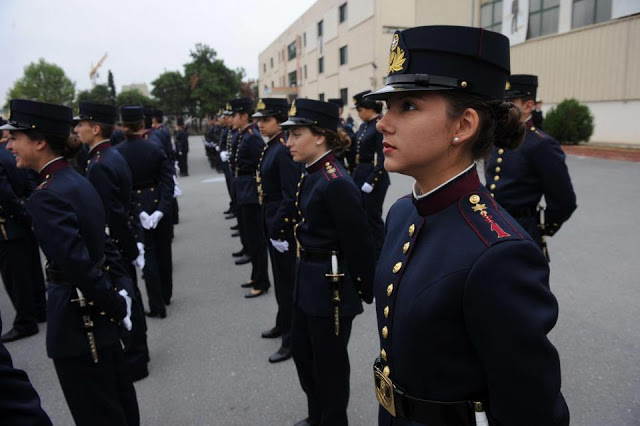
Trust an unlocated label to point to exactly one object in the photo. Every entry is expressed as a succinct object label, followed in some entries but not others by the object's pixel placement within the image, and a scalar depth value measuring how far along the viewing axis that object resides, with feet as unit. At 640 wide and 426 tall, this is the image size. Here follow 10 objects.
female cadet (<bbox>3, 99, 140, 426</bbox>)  8.05
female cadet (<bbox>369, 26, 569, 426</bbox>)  3.92
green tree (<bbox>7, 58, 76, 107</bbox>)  267.18
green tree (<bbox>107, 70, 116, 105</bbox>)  143.64
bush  58.39
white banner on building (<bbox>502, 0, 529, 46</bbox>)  74.02
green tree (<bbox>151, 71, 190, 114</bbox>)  193.02
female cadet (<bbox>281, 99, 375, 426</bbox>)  9.09
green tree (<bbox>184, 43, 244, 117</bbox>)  185.57
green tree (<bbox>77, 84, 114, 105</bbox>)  261.24
